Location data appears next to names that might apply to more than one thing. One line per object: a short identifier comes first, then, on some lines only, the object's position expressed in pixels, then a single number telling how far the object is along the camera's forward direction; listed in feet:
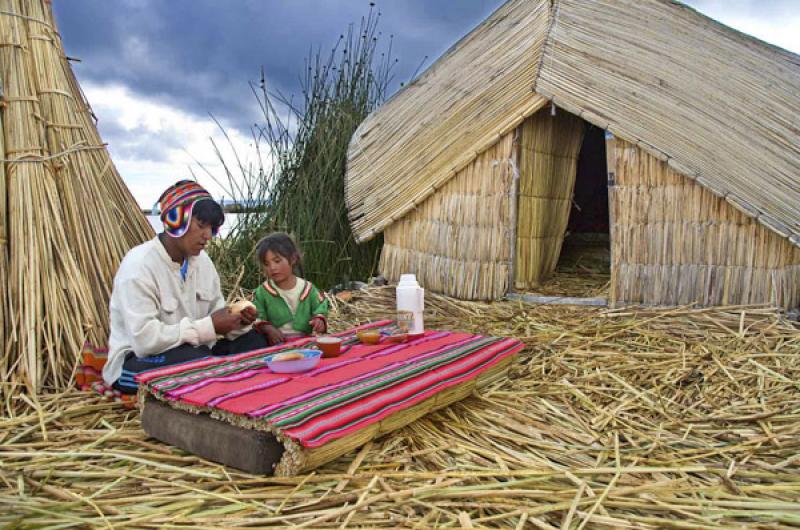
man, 8.16
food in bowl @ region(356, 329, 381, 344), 9.29
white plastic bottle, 9.68
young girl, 10.18
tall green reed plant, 16.03
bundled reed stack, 8.84
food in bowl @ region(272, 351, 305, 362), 7.66
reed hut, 12.11
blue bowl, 7.64
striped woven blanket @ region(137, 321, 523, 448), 6.23
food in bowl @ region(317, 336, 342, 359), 8.52
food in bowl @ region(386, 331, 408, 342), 9.45
